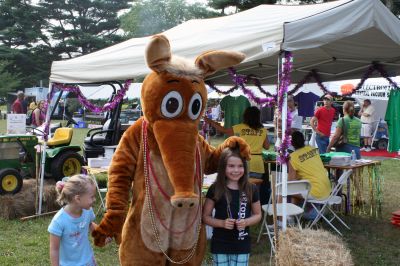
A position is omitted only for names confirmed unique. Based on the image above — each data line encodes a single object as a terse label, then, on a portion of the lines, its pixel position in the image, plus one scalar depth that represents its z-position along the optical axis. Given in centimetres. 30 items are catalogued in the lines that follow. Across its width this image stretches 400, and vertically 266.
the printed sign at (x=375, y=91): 1661
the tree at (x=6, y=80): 3545
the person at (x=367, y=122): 1492
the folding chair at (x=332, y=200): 574
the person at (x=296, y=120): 912
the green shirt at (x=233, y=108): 824
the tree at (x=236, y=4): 1969
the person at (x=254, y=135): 639
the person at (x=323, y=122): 979
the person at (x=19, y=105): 1484
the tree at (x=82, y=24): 3916
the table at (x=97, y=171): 645
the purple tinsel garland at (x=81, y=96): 677
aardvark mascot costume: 277
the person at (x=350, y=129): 818
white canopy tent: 418
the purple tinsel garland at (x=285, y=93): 416
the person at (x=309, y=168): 578
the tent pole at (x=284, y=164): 417
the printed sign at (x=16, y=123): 833
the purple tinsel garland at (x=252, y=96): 529
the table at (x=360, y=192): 725
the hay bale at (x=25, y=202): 681
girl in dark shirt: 314
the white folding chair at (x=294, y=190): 503
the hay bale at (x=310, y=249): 327
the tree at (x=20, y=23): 3866
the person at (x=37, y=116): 1372
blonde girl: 293
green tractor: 732
